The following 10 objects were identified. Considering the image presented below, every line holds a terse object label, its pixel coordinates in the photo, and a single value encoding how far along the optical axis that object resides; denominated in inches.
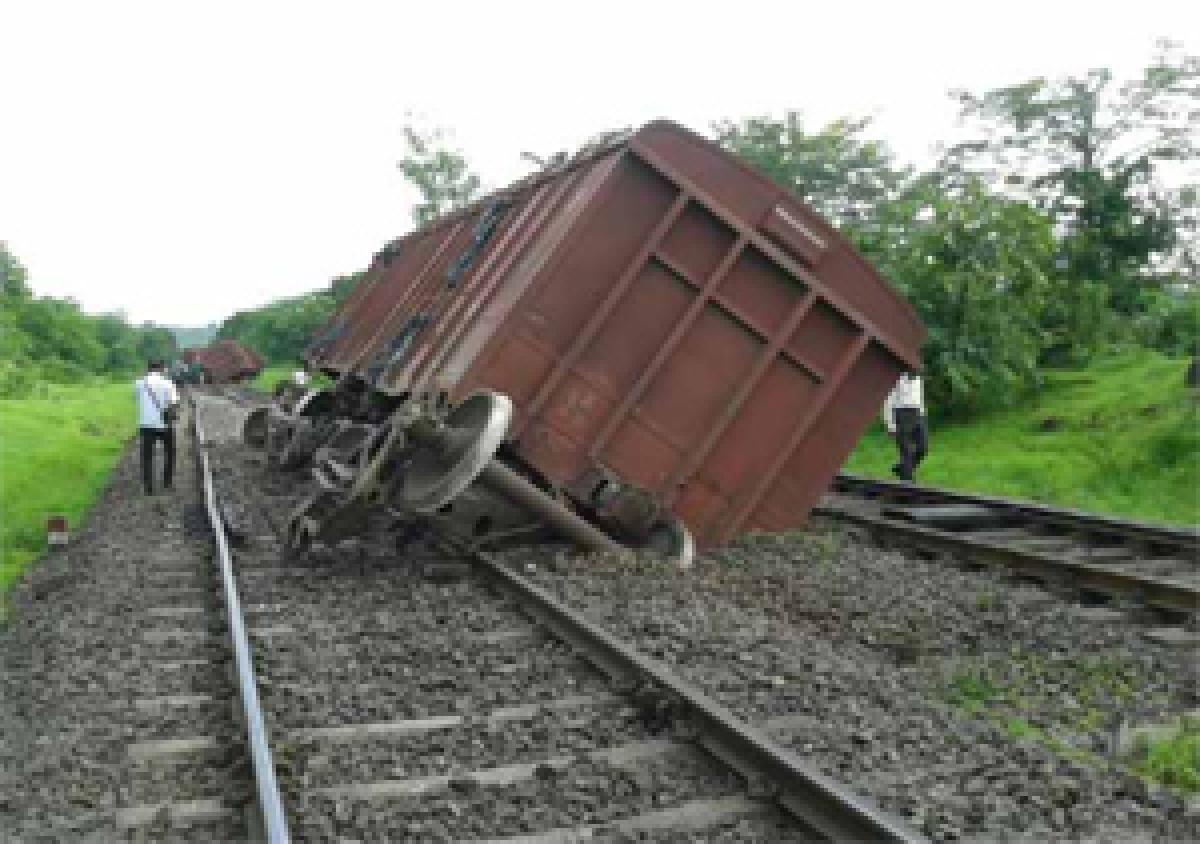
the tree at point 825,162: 1360.7
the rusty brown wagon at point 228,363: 2134.6
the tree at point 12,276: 2440.9
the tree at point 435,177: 2181.3
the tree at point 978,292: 651.5
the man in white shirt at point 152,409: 489.7
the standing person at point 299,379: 675.1
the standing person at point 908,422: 468.8
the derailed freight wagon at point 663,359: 296.7
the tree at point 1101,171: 825.5
